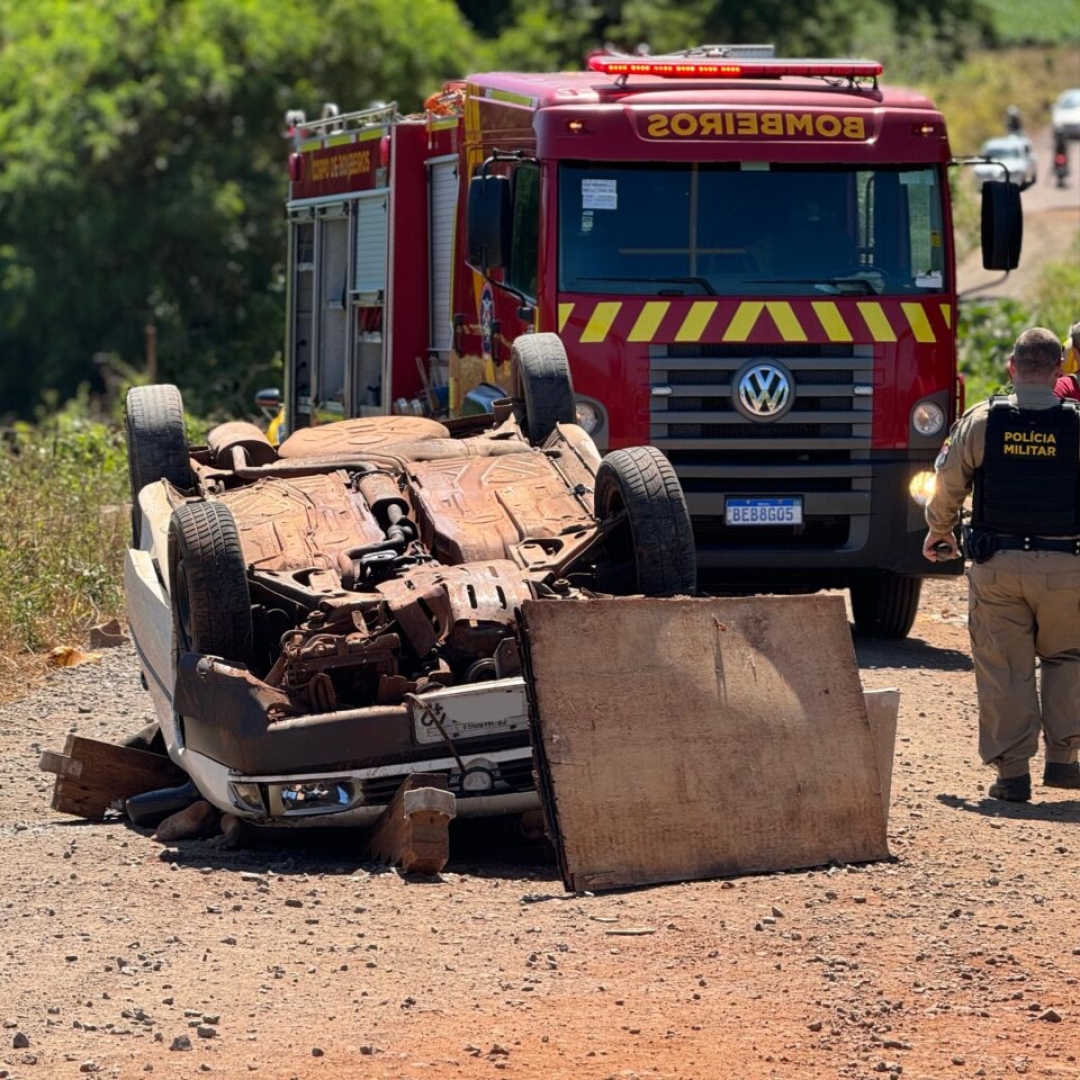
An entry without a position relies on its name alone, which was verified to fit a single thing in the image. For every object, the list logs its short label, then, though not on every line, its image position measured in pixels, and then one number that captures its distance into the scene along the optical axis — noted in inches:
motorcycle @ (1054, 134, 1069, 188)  3157.0
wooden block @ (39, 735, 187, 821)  603.2
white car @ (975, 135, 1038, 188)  2687.0
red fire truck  839.7
